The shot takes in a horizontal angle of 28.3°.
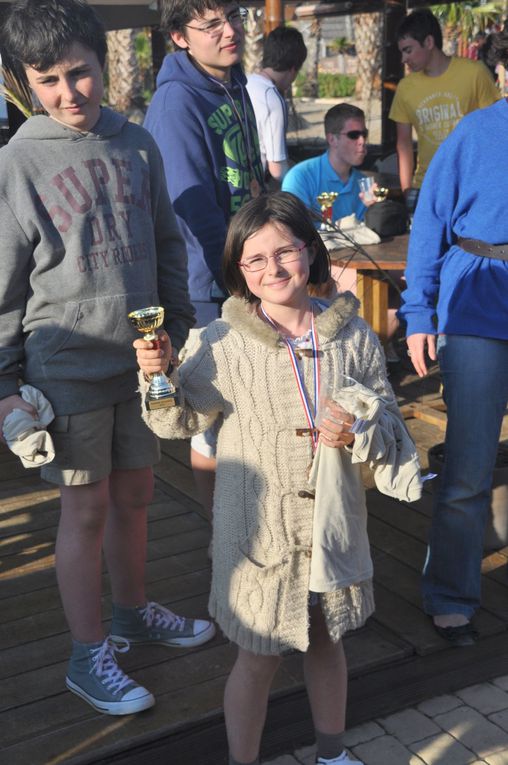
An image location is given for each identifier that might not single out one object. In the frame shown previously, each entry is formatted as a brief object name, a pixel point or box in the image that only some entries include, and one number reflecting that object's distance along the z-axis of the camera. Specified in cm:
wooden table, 492
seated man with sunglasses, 558
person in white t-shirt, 602
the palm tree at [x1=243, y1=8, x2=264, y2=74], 2647
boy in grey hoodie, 245
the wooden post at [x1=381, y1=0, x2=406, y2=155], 849
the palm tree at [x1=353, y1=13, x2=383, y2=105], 3078
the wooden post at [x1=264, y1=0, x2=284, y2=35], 868
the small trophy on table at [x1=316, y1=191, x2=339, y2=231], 526
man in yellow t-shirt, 597
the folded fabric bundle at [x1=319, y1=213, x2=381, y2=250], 523
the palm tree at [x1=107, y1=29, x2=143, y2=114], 3059
